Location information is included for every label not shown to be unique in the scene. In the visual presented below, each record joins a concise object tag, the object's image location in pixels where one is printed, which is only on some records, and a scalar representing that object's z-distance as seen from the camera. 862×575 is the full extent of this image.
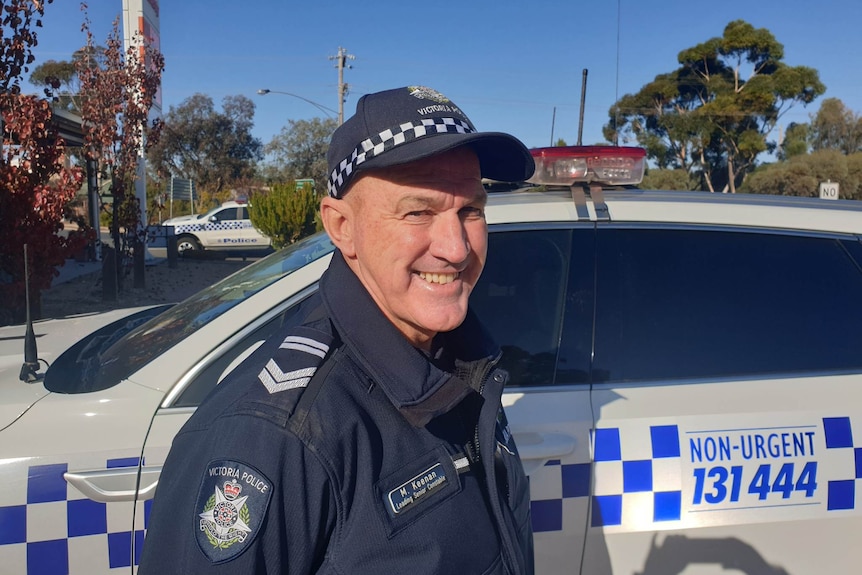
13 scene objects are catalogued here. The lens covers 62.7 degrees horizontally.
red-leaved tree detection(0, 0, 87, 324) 7.10
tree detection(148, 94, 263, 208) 37.38
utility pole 28.03
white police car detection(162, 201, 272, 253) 20.80
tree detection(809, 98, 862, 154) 42.06
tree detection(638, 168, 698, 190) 31.81
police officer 0.96
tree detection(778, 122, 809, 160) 35.16
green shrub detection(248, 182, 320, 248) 17.33
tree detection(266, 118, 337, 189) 39.22
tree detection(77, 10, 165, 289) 10.34
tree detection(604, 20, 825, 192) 30.78
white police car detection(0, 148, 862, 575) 1.88
